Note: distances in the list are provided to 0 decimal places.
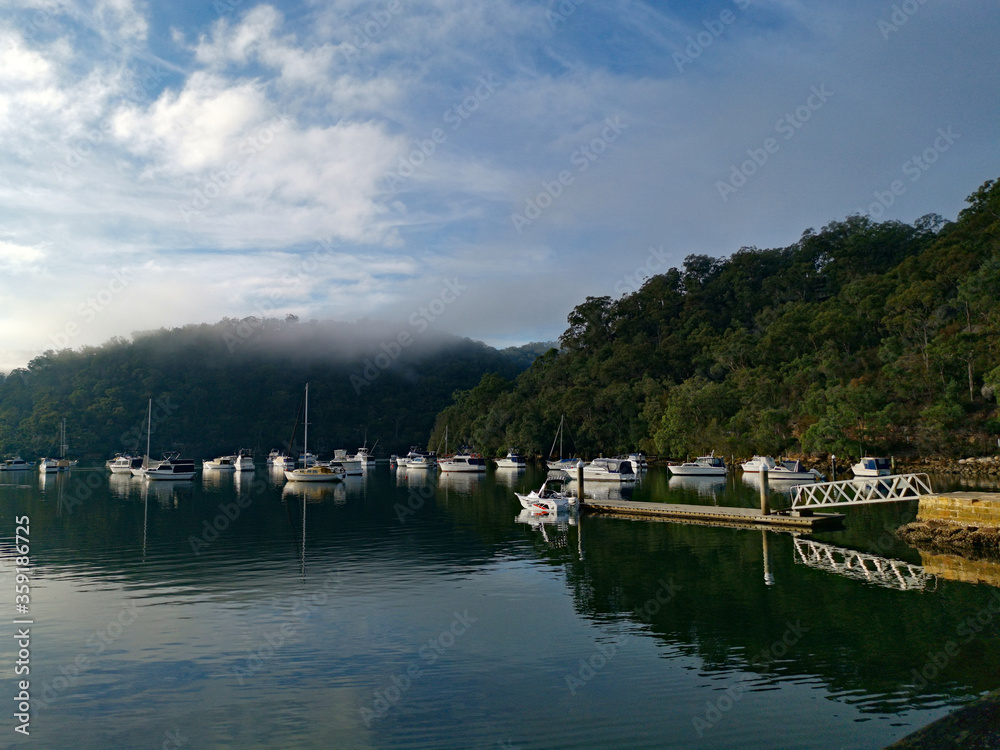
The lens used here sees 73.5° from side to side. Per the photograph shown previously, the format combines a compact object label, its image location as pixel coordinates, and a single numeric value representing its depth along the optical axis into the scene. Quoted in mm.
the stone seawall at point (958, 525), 28219
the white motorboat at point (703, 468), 87812
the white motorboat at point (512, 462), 116188
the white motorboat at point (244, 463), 116688
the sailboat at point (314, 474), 83000
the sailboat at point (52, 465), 126344
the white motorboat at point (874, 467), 66875
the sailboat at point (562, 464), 91675
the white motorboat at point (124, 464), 113188
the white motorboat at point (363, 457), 137925
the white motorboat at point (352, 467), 106562
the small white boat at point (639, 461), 105156
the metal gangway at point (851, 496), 34291
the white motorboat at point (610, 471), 80250
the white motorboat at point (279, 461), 125019
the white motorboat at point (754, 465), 83250
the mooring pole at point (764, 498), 39312
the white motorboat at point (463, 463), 111812
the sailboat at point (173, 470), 91875
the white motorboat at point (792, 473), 73625
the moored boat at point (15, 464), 140500
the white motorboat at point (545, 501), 46469
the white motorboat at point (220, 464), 130000
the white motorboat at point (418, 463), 130000
